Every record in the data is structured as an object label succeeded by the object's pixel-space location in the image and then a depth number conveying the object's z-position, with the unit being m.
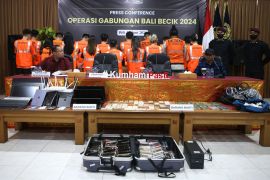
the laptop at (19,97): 4.34
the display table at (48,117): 4.24
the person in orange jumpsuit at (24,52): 7.36
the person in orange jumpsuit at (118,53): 6.51
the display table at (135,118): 4.23
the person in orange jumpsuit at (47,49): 7.28
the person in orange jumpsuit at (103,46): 6.88
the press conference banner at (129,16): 8.12
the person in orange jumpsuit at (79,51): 7.42
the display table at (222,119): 4.25
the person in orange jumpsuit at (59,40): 7.46
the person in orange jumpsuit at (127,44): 7.06
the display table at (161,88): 4.78
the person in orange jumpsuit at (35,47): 7.50
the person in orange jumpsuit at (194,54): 7.04
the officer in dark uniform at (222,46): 6.65
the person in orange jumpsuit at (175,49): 7.16
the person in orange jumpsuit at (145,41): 7.64
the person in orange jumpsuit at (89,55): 6.58
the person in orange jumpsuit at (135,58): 6.65
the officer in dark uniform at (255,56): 6.49
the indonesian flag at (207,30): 7.66
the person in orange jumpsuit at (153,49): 6.77
